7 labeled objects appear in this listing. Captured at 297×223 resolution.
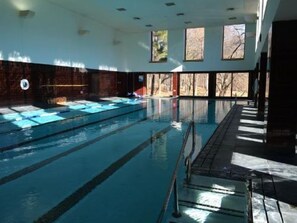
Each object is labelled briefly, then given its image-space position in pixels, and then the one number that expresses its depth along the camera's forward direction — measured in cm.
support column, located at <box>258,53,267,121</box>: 843
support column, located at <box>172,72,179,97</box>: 1703
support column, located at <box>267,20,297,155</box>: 445
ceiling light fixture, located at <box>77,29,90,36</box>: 1308
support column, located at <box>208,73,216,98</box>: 1613
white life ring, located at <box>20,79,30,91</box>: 1020
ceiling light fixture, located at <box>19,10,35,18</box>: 968
